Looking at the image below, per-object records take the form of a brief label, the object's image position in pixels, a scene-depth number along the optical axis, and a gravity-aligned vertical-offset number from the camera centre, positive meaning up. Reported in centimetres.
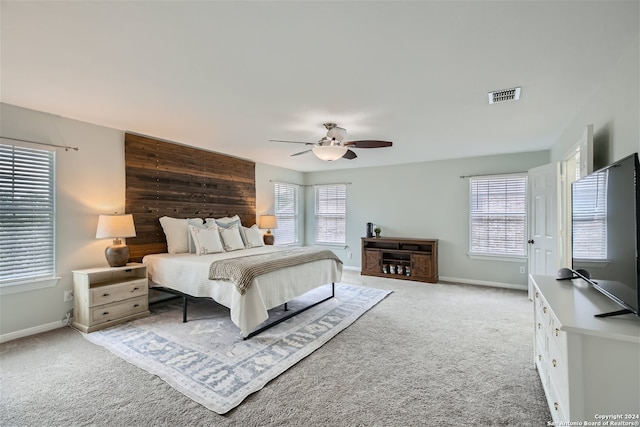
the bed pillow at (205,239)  417 -35
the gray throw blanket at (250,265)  305 -56
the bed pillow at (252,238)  498 -40
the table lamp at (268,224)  590 -20
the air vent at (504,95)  264 +108
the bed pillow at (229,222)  485 -12
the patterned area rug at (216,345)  227 -127
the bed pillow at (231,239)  457 -38
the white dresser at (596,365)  133 -70
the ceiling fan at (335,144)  341 +81
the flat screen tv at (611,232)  148 -10
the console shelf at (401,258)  570 -87
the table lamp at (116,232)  351 -21
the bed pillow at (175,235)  430 -29
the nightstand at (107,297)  328 -95
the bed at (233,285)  304 -80
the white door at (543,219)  392 -7
